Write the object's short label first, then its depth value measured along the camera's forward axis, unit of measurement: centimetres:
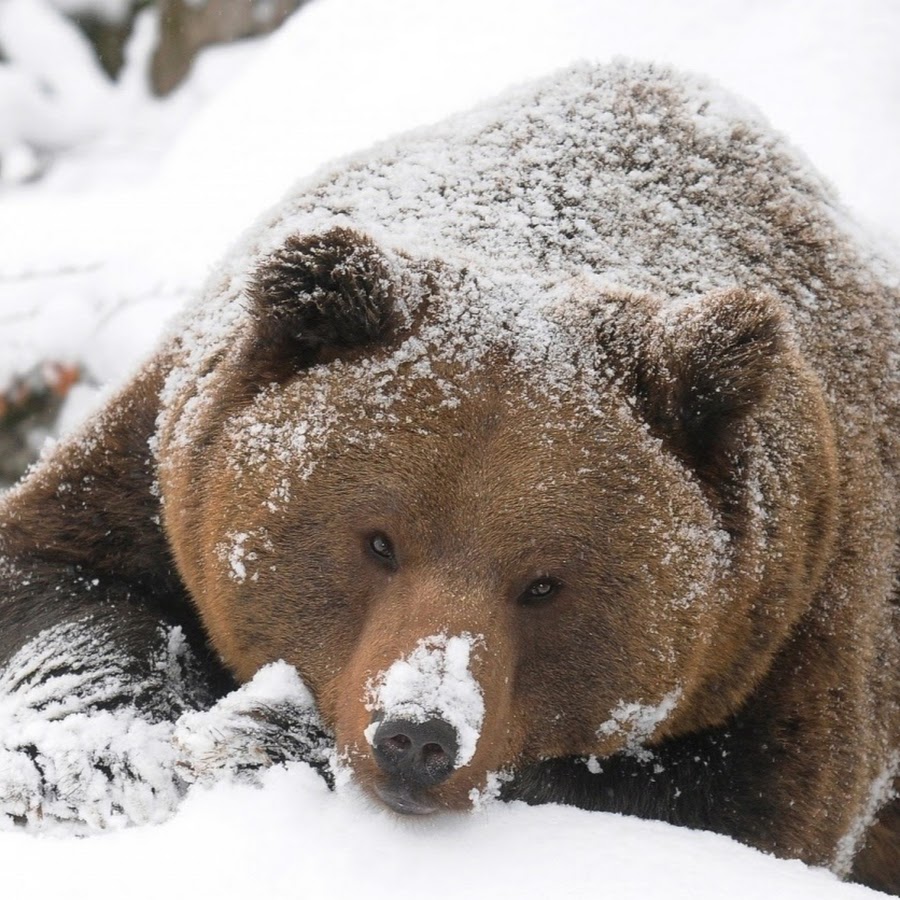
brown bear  651
